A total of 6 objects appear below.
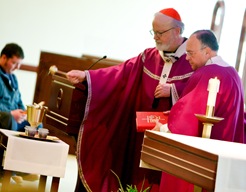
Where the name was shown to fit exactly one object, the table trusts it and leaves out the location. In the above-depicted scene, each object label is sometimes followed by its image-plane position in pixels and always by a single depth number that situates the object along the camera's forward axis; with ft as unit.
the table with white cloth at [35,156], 33.79
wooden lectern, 34.76
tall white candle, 25.08
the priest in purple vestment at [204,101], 28.36
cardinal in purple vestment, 34.61
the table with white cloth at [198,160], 19.89
